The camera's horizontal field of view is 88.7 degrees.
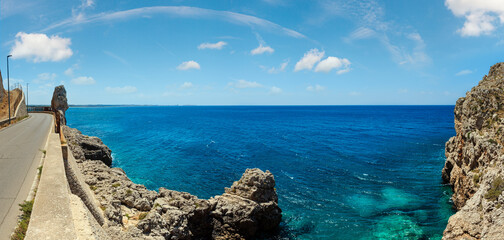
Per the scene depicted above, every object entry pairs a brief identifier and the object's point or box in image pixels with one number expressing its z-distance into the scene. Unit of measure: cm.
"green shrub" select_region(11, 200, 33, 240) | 796
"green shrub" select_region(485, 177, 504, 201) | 1376
